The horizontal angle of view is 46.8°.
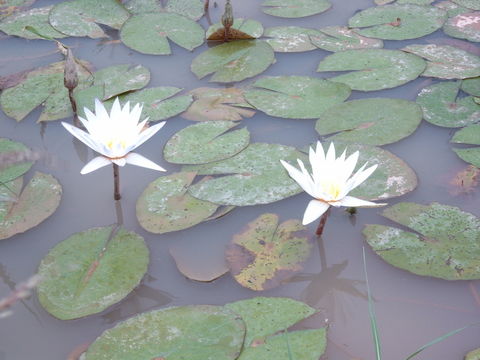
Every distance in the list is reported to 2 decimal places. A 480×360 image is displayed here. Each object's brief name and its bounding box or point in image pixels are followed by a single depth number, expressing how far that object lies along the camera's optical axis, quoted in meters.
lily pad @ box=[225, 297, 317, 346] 2.21
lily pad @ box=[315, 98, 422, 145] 3.19
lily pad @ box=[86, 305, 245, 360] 2.13
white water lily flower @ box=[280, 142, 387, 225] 2.42
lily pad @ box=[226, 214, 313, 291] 2.48
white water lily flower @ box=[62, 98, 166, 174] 2.53
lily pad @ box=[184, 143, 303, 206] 2.82
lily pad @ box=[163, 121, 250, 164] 3.08
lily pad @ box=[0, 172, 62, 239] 2.74
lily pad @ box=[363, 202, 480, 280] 2.48
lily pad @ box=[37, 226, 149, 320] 2.35
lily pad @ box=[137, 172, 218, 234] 2.71
